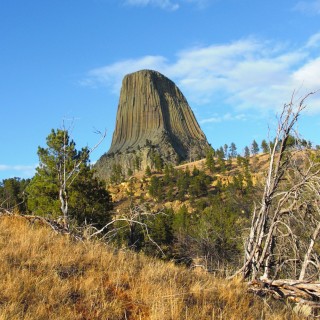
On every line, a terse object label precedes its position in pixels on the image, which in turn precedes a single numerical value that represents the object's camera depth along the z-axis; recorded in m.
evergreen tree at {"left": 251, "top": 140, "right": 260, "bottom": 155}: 152.62
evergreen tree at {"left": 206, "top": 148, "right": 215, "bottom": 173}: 96.50
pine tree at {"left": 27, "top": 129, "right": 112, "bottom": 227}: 26.16
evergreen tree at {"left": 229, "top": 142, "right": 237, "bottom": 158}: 167.12
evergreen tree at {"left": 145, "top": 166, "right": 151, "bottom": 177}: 103.89
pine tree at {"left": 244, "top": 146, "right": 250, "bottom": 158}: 151.57
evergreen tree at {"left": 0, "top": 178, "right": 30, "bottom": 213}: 49.60
